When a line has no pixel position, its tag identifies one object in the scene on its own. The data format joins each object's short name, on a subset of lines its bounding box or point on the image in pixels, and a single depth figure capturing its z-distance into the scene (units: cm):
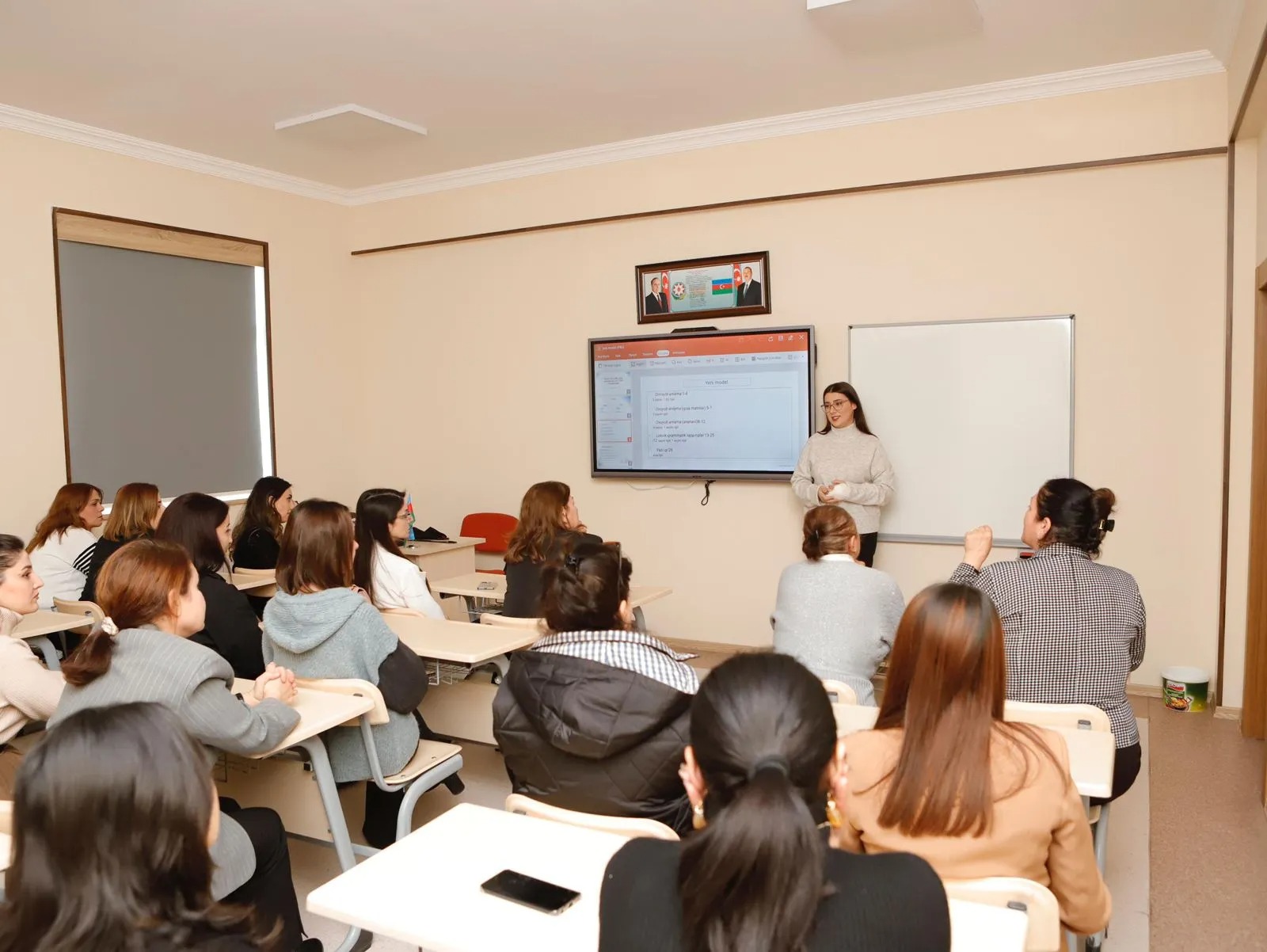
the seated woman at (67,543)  436
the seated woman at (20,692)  237
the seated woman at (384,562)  363
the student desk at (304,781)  242
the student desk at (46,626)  347
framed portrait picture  540
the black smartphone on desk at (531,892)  144
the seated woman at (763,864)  100
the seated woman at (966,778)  152
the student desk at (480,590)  396
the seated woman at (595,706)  192
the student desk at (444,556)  528
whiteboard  474
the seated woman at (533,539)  374
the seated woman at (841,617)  288
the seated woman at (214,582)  311
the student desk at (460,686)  310
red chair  617
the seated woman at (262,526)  477
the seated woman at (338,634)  272
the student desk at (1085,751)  194
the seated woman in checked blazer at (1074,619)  254
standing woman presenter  496
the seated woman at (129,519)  423
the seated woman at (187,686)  202
